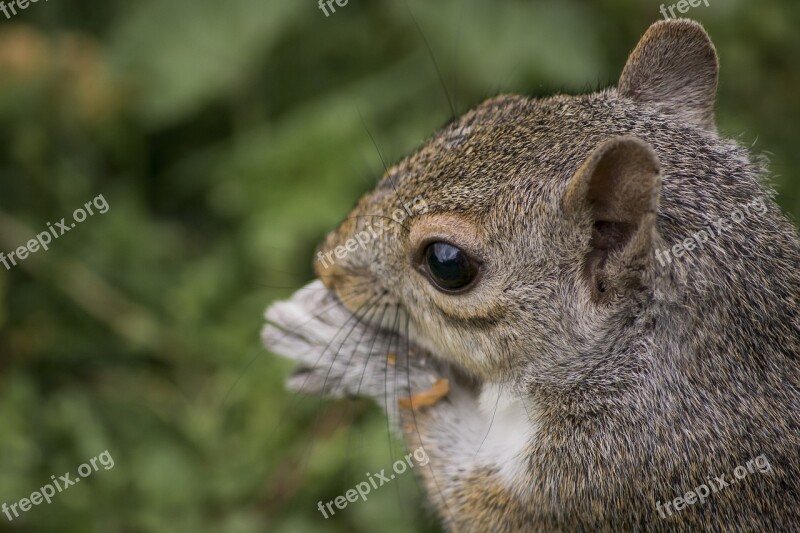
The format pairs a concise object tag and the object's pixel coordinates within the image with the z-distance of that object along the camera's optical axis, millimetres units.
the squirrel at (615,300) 937
